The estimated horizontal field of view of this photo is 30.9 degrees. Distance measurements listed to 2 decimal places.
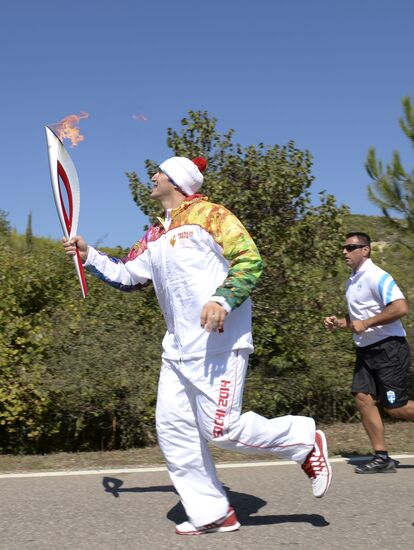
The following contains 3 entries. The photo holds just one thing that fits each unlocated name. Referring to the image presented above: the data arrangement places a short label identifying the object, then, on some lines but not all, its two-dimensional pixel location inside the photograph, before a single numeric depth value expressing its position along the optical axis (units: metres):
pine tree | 10.43
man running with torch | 3.78
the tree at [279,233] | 7.74
